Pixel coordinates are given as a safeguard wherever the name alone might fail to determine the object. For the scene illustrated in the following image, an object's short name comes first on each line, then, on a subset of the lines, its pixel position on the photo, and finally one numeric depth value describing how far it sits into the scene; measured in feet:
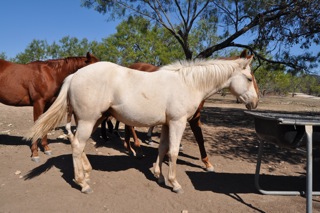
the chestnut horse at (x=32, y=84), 16.17
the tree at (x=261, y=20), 25.00
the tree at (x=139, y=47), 87.20
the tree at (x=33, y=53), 127.44
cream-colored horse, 11.10
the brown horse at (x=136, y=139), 15.16
